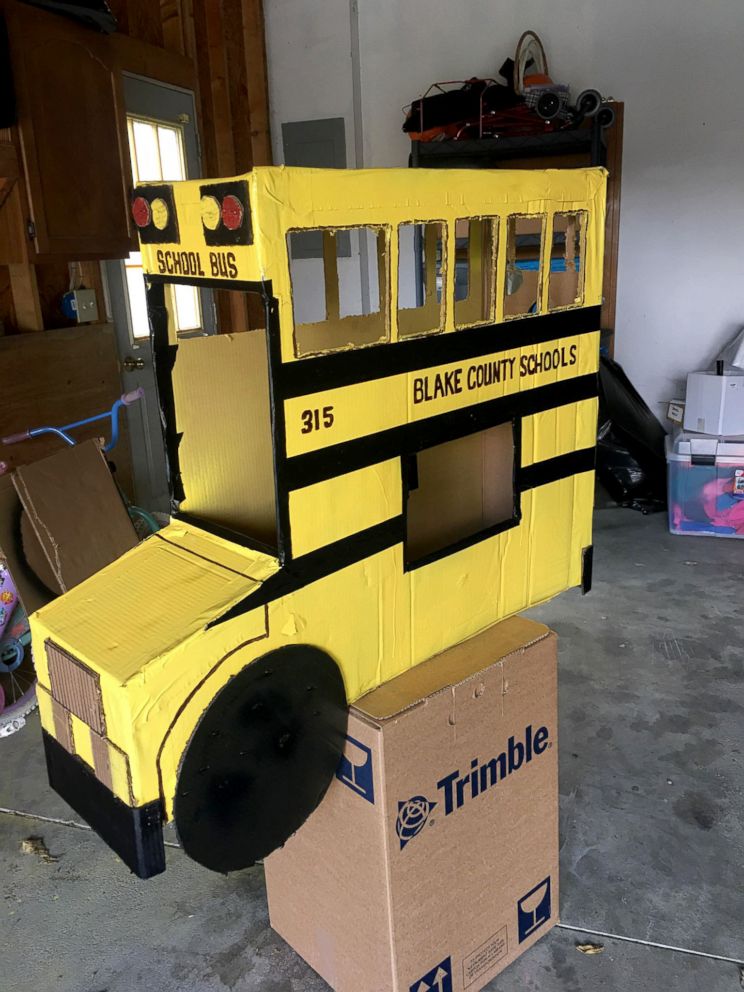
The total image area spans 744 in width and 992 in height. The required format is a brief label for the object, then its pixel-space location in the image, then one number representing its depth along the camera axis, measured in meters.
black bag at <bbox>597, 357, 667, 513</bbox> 4.38
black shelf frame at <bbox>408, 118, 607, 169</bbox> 4.00
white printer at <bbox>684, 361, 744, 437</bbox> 4.00
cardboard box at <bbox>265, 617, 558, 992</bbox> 1.34
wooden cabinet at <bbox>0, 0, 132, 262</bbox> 2.87
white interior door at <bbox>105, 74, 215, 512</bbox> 3.74
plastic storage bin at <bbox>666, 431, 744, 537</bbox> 4.00
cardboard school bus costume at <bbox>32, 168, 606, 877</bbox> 0.99
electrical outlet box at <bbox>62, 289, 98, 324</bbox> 3.40
